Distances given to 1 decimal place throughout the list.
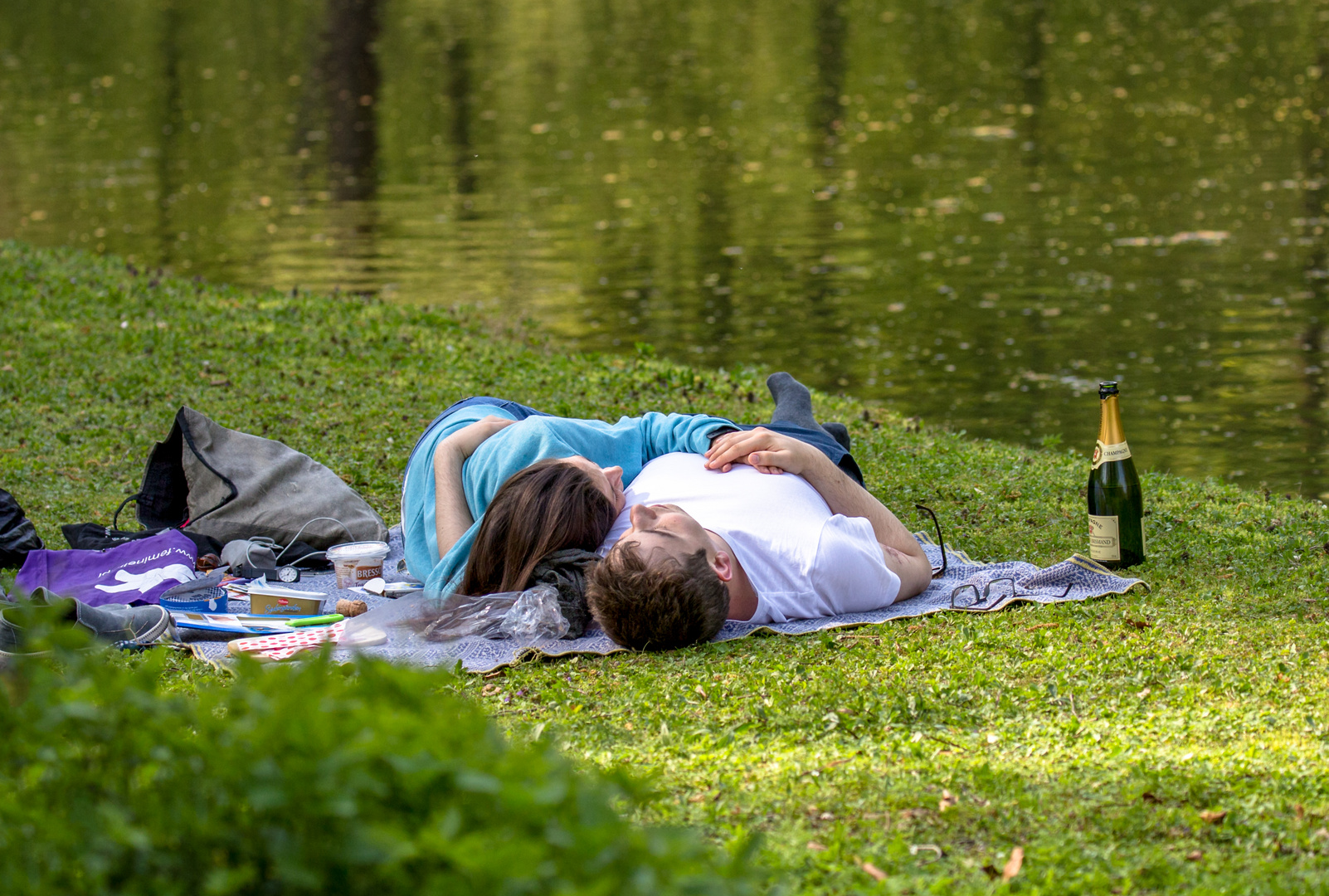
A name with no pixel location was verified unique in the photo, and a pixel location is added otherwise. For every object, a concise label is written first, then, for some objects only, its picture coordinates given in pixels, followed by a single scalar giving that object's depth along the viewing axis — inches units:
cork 405.7
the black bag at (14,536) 446.9
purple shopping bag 413.4
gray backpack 469.1
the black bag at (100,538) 450.6
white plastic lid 434.0
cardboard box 403.2
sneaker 364.2
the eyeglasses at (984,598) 380.2
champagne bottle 425.7
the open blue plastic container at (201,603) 409.1
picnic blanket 361.7
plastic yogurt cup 434.3
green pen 395.9
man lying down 352.5
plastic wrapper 370.9
